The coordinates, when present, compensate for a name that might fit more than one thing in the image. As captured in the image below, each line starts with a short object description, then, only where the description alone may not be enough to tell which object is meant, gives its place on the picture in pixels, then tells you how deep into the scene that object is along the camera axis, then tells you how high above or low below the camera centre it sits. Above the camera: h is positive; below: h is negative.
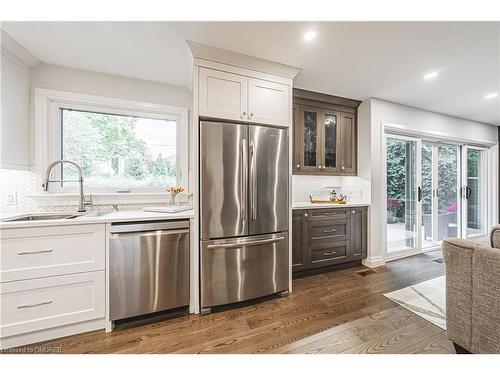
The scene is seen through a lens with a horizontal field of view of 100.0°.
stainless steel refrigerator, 2.00 -0.23
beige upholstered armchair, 1.22 -0.66
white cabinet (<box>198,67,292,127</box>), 2.01 +0.93
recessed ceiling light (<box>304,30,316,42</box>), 1.77 +1.32
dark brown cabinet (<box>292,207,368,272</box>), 2.72 -0.67
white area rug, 1.95 -1.19
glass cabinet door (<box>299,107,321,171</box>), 3.01 +0.73
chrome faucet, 2.04 +0.05
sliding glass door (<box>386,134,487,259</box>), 3.61 -0.08
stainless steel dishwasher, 1.77 -0.70
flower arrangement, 2.48 -0.03
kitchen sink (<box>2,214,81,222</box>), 1.94 -0.27
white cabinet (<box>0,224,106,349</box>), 1.53 -0.72
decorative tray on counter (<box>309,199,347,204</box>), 3.21 -0.20
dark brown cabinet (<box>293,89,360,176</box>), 2.98 +0.82
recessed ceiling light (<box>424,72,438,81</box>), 2.51 +1.38
